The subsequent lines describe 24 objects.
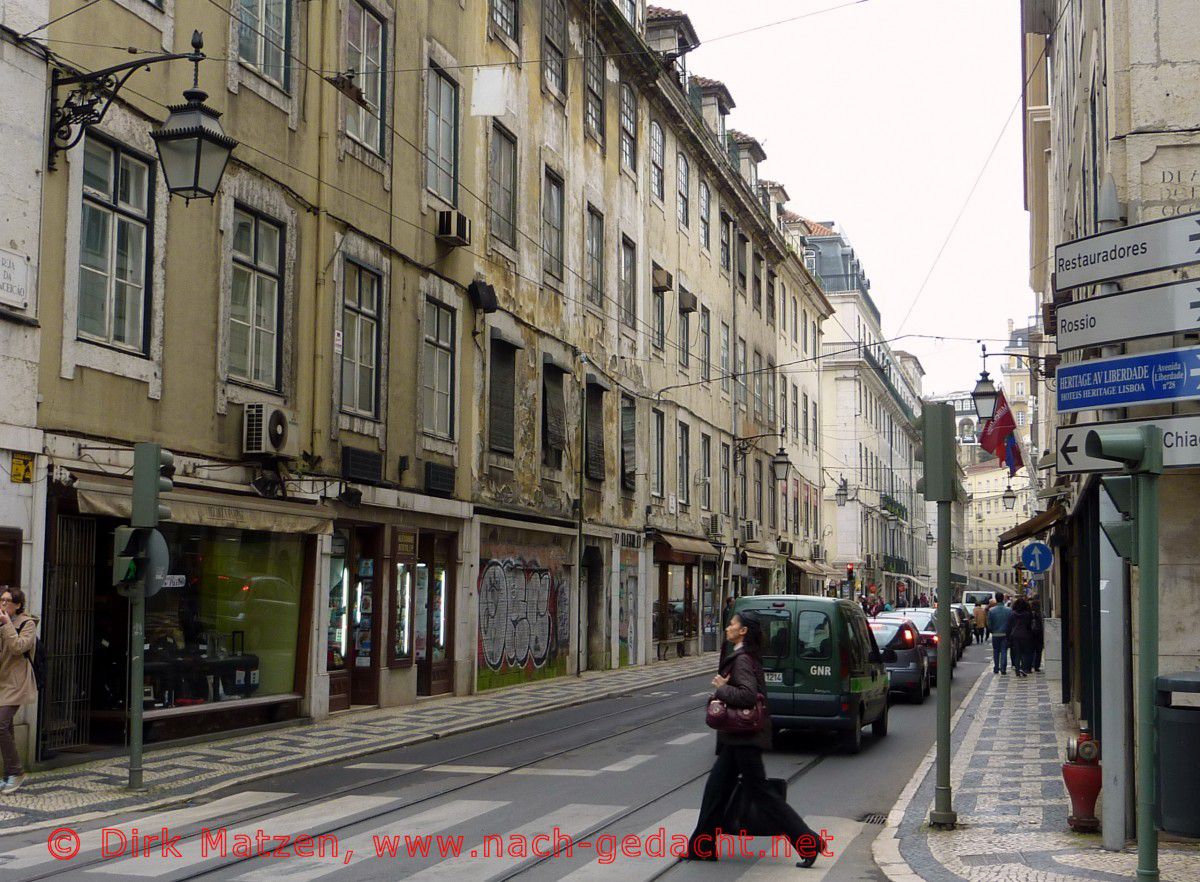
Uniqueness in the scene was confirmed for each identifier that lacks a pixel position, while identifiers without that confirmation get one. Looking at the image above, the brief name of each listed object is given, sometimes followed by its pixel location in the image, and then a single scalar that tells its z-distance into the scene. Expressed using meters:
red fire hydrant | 9.95
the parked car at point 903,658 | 23.48
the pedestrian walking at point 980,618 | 46.57
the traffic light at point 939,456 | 10.55
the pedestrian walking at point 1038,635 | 30.89
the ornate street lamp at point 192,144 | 12.46
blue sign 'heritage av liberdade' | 8.78
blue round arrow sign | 25.66
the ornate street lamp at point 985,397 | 27.91
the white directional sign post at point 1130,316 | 8.90
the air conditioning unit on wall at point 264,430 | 16.77
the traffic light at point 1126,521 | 7.79
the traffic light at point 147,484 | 12.20
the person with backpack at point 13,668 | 11.89
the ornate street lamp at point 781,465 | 43.28
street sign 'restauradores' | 8.84
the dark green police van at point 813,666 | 15.55
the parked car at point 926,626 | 27.20
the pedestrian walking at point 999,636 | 30.78
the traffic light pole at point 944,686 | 10.22
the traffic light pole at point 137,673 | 12.02
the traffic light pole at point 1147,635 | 7.52
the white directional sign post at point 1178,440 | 9.17
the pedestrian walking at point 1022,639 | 30.12
